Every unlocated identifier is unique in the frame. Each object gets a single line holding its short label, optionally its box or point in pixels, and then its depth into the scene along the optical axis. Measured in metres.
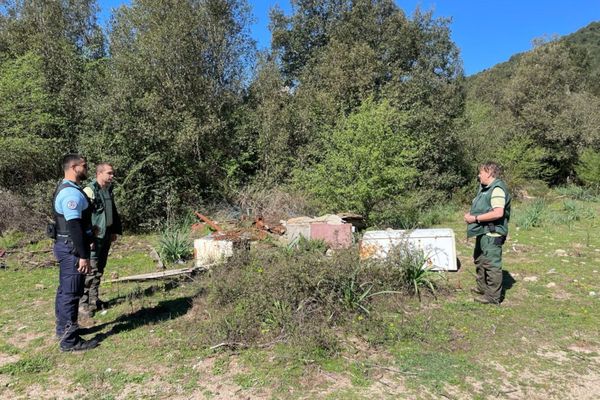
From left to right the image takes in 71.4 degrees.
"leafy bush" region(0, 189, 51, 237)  9.50
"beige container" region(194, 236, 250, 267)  6.39
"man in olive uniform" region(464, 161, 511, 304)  4.63
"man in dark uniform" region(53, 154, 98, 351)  3.67
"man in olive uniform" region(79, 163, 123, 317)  4.66
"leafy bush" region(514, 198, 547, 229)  9.79
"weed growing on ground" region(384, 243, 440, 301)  5.00
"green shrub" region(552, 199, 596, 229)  10.51
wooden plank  6.01
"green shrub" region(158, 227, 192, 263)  7.11
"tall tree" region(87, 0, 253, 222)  10.74
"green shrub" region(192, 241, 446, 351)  3.91
